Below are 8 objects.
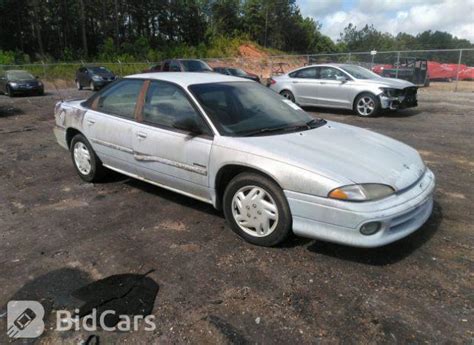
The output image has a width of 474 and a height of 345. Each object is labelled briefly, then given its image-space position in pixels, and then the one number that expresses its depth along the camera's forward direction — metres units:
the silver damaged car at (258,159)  3.21
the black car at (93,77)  23.67
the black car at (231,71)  20.75
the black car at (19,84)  19.91
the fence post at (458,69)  18.66
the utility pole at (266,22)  63.83
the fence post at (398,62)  20.72
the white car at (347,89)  11.12
